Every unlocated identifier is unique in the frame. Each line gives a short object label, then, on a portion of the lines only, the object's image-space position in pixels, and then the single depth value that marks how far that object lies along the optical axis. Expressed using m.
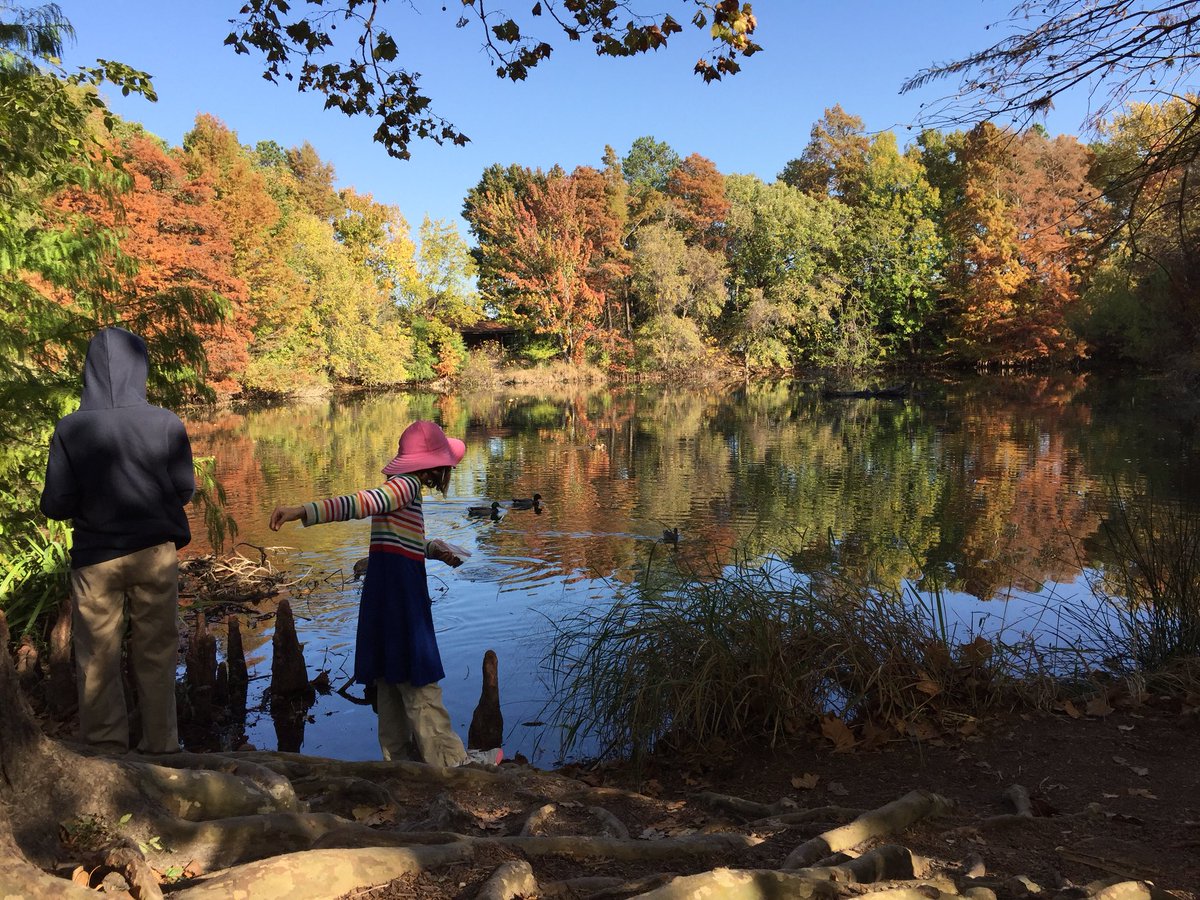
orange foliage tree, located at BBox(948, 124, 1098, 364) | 37.22
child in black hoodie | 3.62
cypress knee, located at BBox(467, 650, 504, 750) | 5.43
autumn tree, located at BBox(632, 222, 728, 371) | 44.44
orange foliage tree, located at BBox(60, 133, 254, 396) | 24.80
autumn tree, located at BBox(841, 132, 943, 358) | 45.12
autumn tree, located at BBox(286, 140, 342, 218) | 53.44
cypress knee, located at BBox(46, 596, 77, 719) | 5.10
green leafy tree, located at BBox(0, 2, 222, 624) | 5.62
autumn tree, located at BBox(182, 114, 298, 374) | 32.19
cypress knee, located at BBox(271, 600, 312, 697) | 6.14
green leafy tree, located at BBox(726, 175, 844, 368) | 44.94
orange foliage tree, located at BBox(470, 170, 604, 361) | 45.44
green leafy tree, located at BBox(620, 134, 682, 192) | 59.28
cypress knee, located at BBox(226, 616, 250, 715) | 6.21
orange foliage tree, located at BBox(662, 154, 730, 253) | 48.72
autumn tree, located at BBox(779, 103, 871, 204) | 51.91
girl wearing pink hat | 4.13
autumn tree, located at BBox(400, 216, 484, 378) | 46.16
